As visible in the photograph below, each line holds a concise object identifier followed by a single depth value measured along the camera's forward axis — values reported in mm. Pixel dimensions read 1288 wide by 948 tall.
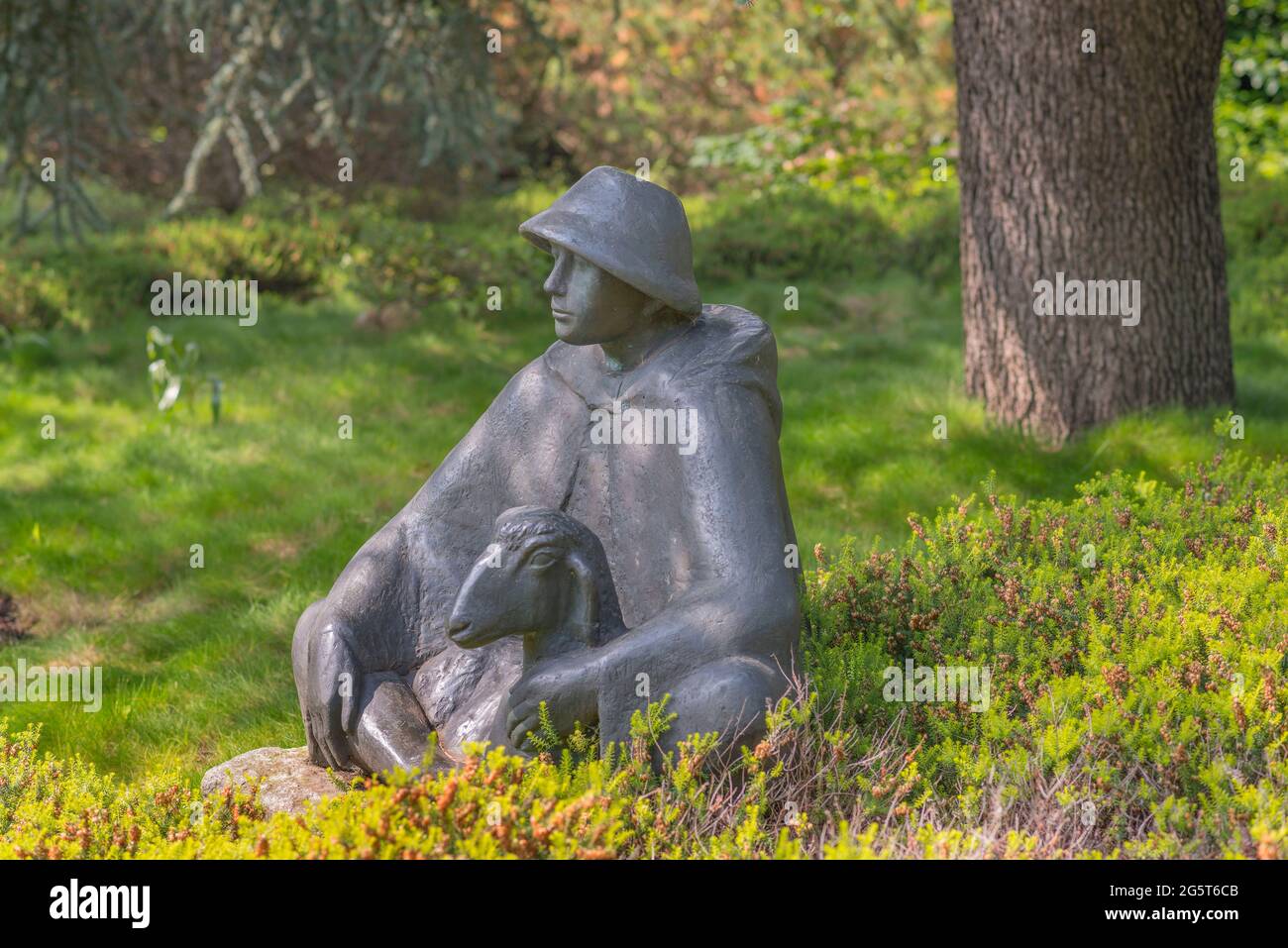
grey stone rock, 8062
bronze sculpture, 7301
